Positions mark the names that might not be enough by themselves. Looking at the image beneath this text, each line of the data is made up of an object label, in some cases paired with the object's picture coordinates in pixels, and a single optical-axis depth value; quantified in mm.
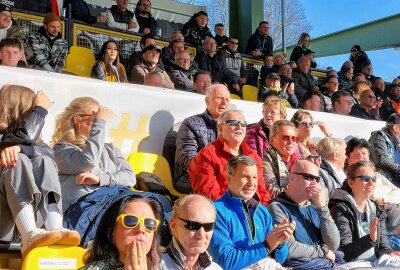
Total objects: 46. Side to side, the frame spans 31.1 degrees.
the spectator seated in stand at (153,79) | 7319
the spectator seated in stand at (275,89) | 9698
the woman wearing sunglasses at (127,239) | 2645
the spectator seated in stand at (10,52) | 6266
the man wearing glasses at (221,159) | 4965
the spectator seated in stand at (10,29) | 7904
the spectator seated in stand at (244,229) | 3822
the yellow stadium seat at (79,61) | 8734
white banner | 5798
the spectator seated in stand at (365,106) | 9303
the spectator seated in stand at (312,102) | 8867
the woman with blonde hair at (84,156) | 4395
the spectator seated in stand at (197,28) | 11391
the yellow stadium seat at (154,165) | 5680
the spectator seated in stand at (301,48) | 12750
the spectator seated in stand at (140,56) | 8736
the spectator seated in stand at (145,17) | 11016
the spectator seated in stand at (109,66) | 8062
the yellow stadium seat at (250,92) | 10567
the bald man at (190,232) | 3234
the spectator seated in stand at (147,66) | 8328
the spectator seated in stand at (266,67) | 11281
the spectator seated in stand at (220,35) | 11703
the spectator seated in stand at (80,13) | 9883
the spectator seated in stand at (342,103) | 8938
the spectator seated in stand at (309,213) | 4527
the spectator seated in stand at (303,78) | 11203
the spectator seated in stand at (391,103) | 11109
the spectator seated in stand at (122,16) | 10211
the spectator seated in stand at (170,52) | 9102
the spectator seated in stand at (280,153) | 5613
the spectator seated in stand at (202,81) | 7883
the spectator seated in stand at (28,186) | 3598
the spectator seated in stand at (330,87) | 10927
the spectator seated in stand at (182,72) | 8673
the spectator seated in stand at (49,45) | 8023
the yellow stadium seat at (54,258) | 3416
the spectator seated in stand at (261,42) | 12414
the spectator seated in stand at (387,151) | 7523
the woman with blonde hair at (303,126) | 6535
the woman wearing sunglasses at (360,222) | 4852
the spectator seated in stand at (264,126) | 6078
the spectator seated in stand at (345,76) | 12227
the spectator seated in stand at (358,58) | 13383
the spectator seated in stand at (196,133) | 5645
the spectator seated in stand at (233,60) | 10750
